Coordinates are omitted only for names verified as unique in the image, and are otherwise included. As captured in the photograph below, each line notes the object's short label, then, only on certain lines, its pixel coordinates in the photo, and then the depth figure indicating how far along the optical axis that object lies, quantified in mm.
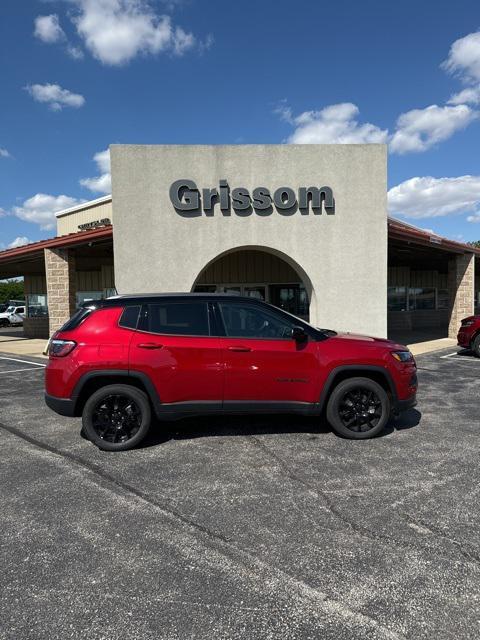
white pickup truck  37188
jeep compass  5292
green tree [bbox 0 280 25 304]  52162
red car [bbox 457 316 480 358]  13000
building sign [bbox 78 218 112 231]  20372
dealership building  11633
